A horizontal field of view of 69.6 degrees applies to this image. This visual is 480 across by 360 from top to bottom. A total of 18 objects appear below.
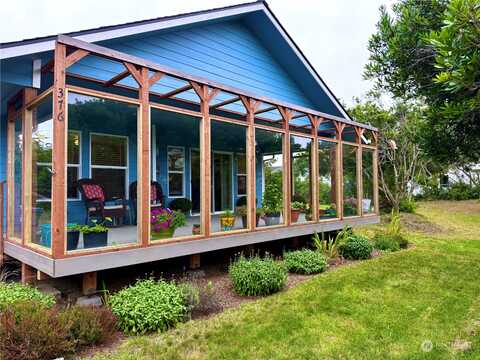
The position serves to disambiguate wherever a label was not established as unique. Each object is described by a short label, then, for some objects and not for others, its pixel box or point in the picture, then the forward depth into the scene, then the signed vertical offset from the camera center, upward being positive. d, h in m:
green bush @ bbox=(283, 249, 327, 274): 6.66 -1.47
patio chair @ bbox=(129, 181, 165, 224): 5.15 -0.11
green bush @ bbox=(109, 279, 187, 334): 4.05 -1.43
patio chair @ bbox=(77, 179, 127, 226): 5.29 -0.21
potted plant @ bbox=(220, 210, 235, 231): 6.30 -0.61
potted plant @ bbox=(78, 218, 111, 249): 4.45 -0.59
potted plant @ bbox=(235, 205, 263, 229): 6.59 -0.51
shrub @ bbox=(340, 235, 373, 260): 7.96 -1.45
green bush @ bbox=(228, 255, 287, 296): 5.35 -1.42
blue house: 4.52 +0.78
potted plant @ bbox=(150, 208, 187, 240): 5.20 -0.52
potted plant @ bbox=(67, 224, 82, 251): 4.22 -0.56
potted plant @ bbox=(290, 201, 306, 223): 7.63 -0.50
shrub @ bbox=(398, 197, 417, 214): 16.03 -0.98
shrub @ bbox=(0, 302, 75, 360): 3.18 -1.36
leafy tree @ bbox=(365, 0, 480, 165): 5.71 +2.07
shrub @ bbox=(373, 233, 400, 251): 9.13 -1.55
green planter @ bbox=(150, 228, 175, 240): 5.12 -0.68
